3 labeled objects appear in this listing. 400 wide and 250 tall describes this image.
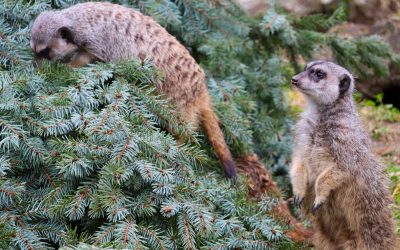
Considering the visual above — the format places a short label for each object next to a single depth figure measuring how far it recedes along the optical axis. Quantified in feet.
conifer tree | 17.98
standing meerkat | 22.50
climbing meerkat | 25.22
